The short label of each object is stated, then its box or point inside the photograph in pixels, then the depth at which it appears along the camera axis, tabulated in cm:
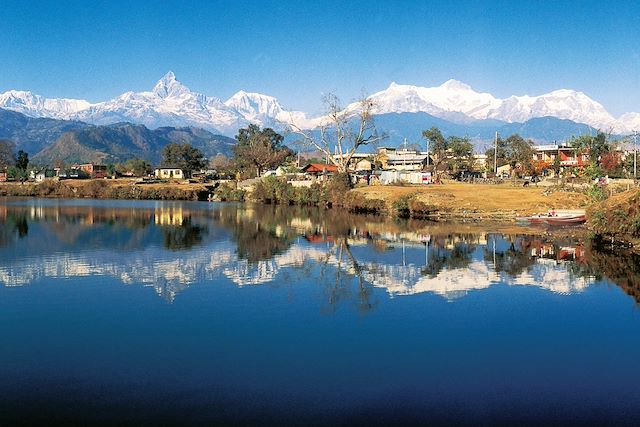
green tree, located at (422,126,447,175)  13088
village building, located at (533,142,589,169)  11421
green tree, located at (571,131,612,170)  10988
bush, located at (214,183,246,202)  10212
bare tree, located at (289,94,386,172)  8538
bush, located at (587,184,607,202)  5573
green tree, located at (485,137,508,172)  13100
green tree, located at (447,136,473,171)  12181
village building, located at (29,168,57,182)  15445
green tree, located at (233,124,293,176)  14488
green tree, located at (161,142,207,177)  16362
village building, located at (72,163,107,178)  16800
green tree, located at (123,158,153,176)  16725
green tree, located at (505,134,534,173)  11100
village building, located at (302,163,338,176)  11664
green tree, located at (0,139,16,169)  18998
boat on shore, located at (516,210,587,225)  5306
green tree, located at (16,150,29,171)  16714
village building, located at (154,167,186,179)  15723
